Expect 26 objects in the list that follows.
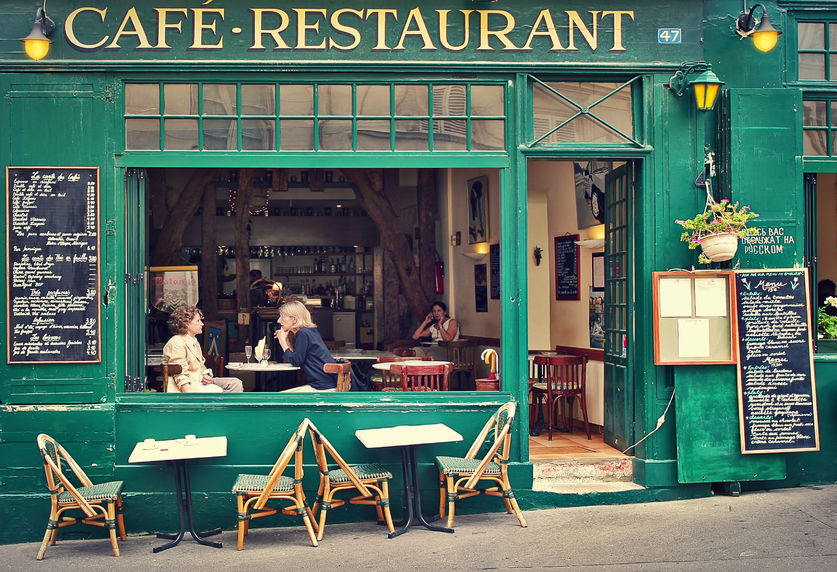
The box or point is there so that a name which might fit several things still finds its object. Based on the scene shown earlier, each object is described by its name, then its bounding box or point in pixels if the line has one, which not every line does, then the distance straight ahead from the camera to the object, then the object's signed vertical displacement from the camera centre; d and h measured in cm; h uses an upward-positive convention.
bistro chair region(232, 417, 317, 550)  593 -132
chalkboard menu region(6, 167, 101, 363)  661 +31
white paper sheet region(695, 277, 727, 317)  695 -5
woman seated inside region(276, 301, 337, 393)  771 -51
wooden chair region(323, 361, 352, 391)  754 -61
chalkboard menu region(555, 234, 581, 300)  1004 +32
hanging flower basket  657 +36
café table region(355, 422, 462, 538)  605 -100
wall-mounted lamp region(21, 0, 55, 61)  630 +194
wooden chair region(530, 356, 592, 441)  881 -89
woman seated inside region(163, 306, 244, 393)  745 -45
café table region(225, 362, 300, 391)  853 -65
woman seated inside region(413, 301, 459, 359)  1113 -41
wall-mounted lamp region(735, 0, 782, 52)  667 +203
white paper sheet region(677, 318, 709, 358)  692 -35
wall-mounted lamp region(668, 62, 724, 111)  678 +167
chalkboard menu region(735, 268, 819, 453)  694 -50
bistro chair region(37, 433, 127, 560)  585 -132
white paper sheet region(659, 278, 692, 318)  693 -3
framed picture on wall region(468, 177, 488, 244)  1166 +120
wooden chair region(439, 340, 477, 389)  1068 -76
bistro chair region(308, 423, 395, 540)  609 -130
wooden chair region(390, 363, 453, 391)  731 -63
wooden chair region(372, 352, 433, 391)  905 -87
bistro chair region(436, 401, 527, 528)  622 -125
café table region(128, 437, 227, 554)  588 -104
